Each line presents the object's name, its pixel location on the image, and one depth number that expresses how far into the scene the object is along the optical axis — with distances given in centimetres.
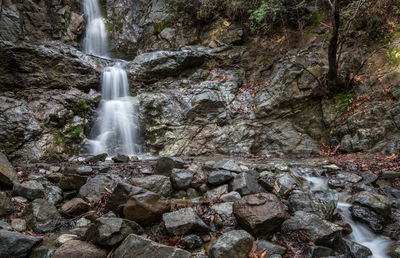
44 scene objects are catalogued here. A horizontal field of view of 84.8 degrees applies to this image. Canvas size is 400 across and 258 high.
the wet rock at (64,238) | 262
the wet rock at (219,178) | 416
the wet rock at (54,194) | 360
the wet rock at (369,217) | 324
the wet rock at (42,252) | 234
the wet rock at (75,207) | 325
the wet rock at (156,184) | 388
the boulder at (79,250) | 228
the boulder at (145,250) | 223
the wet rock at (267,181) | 403
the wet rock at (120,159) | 628
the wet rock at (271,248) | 254
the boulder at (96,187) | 371
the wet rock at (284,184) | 385
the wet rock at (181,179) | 409
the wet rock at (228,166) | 477
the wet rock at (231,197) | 365
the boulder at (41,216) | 287
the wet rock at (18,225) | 278
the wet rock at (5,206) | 296
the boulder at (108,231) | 240
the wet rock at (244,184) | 385
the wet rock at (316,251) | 254
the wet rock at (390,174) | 430
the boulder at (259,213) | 277
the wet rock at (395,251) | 267
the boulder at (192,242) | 264
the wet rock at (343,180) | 445
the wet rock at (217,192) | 384
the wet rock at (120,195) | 320
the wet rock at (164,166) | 483
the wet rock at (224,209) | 322
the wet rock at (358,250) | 272
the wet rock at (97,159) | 610
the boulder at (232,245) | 232
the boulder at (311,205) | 329
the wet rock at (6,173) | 361
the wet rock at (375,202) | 333
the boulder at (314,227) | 271
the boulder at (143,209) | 289
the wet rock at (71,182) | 391
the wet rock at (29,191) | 345
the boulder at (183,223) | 274
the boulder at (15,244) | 219
